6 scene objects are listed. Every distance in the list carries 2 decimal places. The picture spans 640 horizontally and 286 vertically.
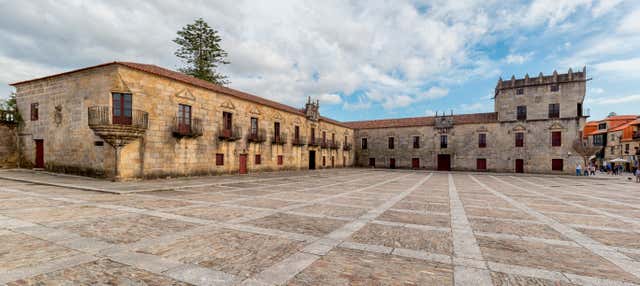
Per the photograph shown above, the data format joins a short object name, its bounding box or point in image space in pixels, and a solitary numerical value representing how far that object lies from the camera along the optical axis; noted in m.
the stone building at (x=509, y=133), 25.36
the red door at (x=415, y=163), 32.68
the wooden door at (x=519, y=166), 27.22
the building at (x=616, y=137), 34.06
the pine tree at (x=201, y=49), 25.53
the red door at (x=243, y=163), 19.09
